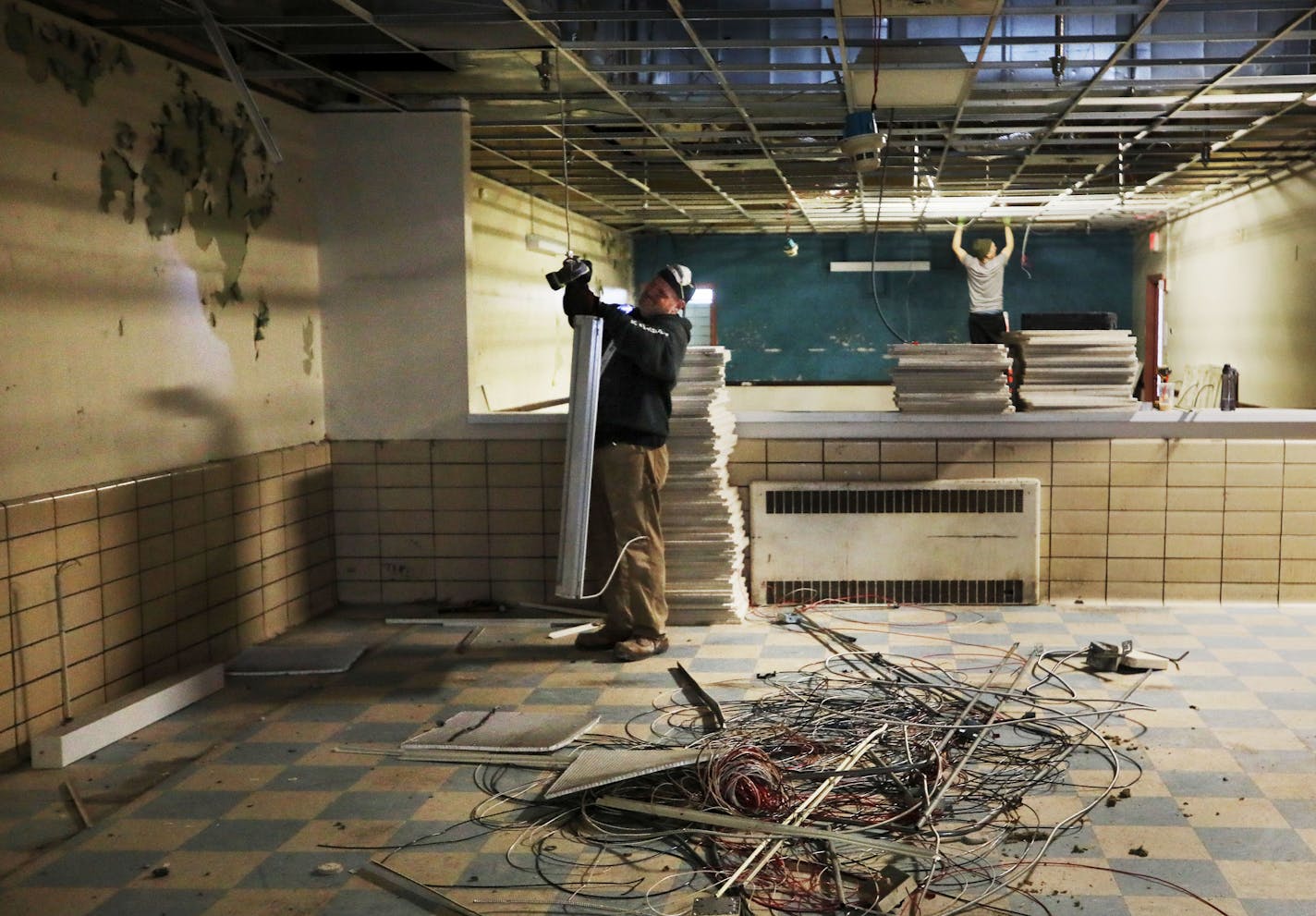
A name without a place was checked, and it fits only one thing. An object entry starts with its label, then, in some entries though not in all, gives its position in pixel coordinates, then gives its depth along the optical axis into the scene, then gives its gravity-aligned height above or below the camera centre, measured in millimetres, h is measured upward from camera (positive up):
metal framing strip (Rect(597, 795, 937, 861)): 3113 -1303
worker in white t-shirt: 9539 +704
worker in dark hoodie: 5309 -443
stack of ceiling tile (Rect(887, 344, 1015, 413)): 6121 -85
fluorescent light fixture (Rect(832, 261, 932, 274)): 15203 +1288
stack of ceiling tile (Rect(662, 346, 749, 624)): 5828 -726
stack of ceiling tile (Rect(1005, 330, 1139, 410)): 6141 -47
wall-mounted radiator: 6113 -959
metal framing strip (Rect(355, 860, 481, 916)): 2959 -1383
